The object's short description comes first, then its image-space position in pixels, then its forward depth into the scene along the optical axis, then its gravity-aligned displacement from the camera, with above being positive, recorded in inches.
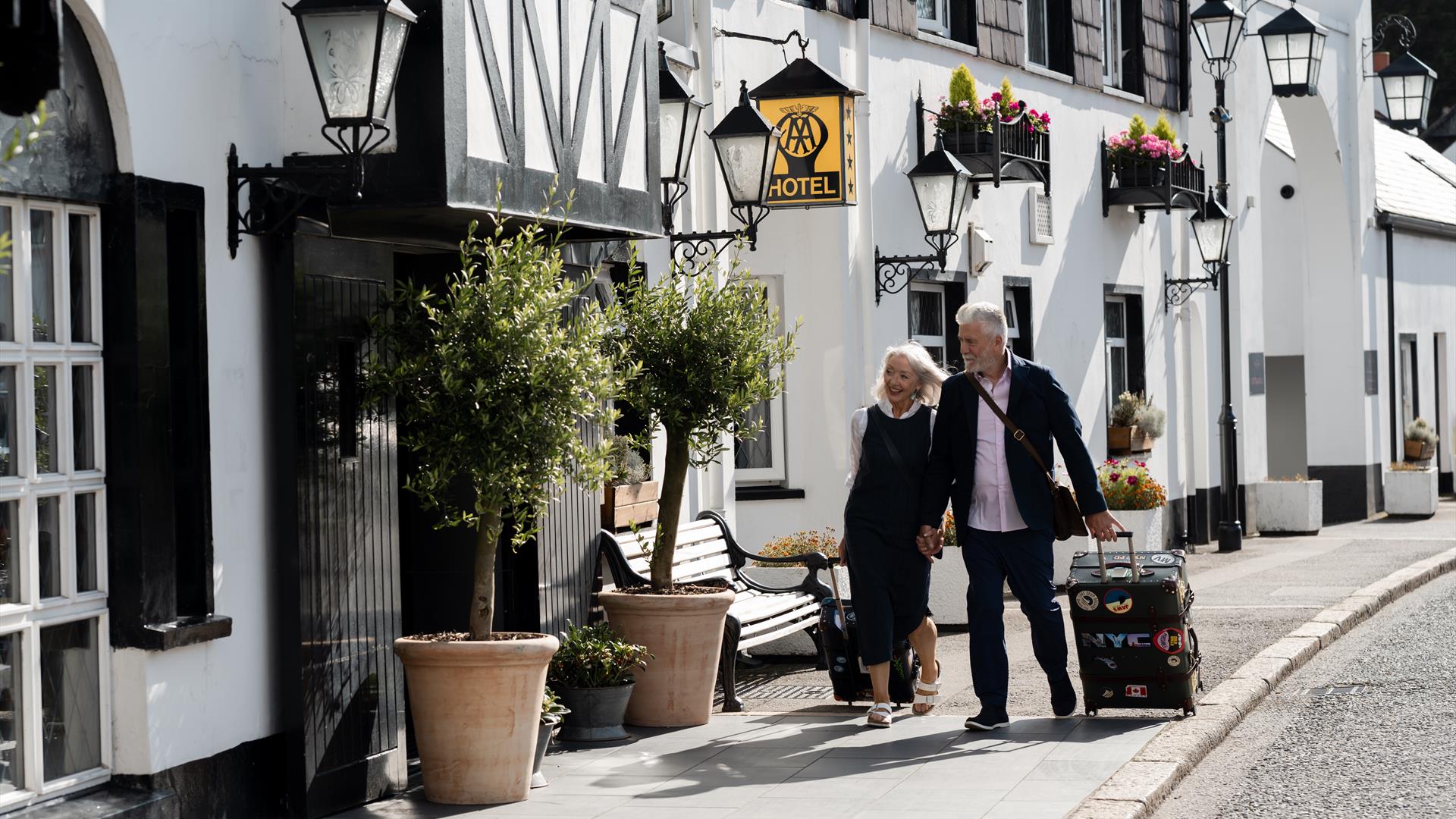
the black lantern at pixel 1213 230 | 733.9 +76.7
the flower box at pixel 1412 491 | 913.5 -37.9
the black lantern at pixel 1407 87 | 999.0 +181.7
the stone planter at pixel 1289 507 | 815.1 -39.1
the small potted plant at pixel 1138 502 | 624.1 -27.1
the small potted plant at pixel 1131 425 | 684.1 -0.7
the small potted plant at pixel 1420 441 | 966.4 -13.5
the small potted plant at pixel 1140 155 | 690.8 +101.3
